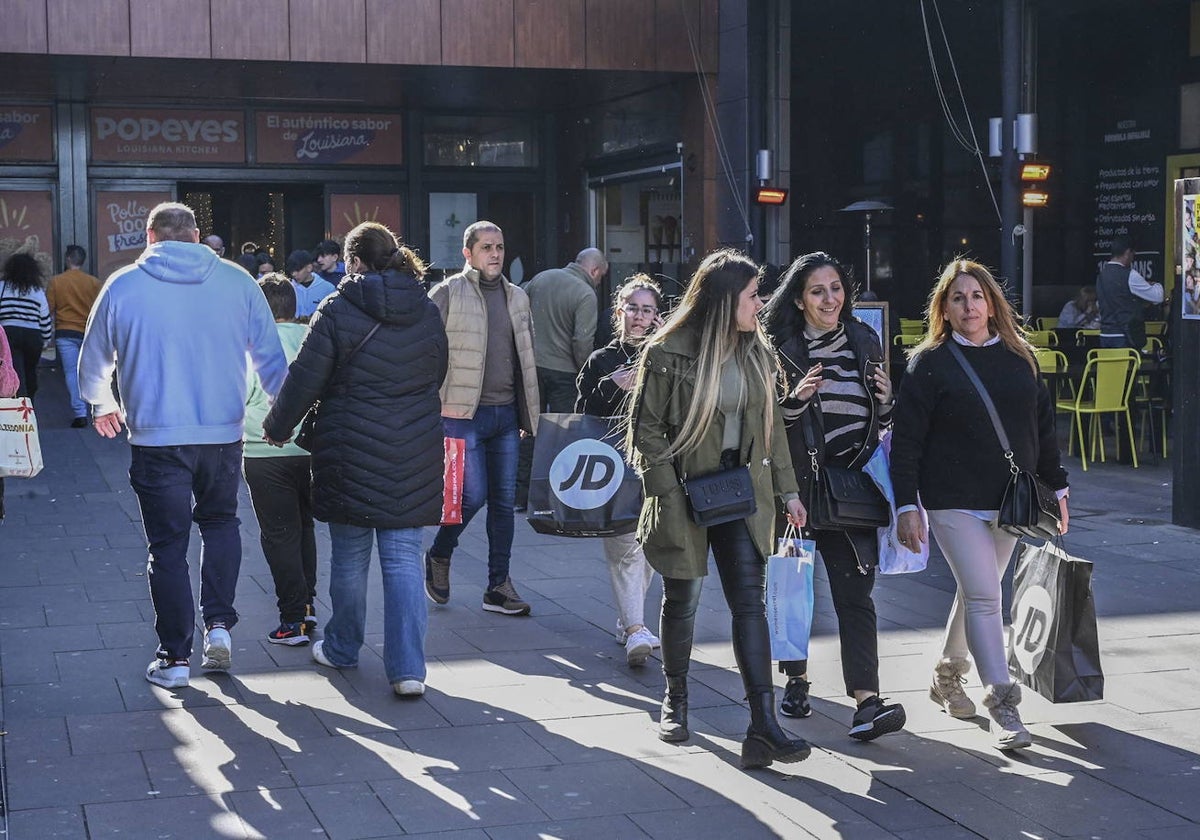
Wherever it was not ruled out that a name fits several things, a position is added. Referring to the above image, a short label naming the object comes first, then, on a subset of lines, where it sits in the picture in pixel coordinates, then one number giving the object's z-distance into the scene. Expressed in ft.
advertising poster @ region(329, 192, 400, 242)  76.84
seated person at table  62.64
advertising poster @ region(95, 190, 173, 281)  73.46
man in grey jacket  34.99
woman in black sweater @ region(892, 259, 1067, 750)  18.43
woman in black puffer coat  20.29
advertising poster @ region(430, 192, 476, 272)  78.79
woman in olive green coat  17.72
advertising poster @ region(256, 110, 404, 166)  75.77
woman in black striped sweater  19.13
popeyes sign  73.20
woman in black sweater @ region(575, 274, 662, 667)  22.71
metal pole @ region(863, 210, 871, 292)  69.26
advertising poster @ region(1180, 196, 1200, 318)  32.89
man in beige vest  25.77
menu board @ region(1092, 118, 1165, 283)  75.05
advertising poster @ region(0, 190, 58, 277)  71.87
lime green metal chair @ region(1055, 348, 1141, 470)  44.70
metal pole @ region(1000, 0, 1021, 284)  55.42
